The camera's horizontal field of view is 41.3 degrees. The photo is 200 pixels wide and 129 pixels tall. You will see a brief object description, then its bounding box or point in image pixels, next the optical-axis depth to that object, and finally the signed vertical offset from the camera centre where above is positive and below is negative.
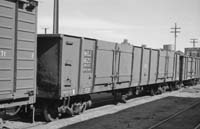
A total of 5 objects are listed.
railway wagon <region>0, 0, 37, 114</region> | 6.88 +0.33
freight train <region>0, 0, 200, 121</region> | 7.10 -0.07
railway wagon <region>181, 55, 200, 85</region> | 24.95 -0.20
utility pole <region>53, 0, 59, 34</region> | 17.72 +3.35
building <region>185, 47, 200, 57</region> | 66.11 +4.44
